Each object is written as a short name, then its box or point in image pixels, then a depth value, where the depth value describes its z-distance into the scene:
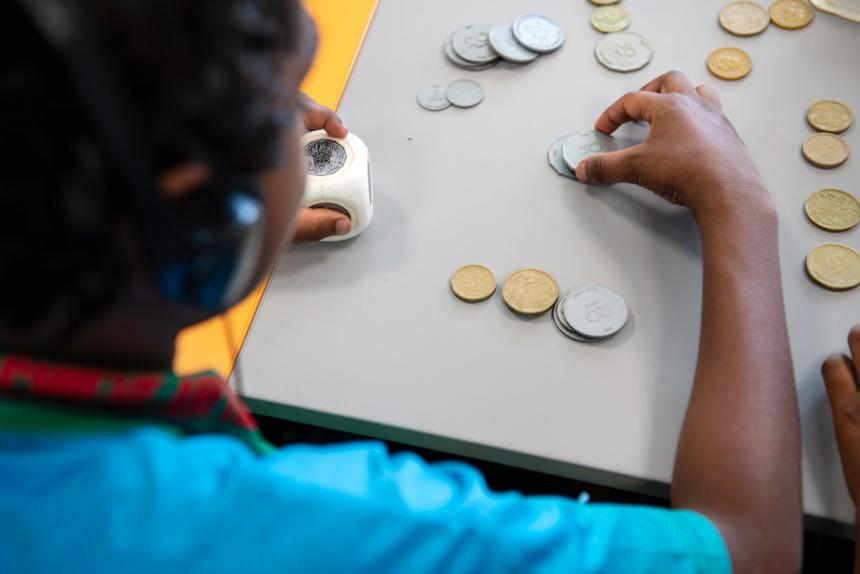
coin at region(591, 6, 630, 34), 1.13
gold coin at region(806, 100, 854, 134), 0.97
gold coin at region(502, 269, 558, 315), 0.85
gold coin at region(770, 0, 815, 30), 1.10
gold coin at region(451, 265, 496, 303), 0.87
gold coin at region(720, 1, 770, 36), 1.10
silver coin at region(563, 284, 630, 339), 0.82
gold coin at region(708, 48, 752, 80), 1.05
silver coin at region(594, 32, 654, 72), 1.08
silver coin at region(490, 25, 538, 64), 1.11
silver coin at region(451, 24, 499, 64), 1.12
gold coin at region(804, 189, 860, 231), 0.89
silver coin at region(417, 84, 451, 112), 1.08
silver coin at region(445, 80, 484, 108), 1.07
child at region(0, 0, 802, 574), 0.38
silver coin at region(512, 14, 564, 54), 1.11
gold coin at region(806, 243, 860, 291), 0.84
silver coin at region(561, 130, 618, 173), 0.98
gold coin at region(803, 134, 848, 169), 0.94
